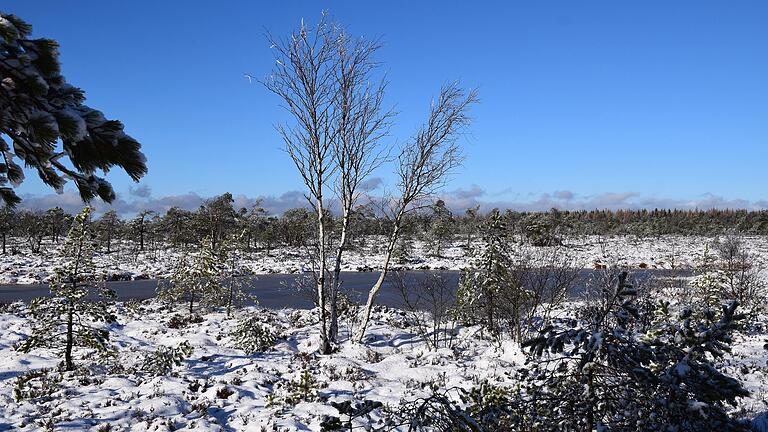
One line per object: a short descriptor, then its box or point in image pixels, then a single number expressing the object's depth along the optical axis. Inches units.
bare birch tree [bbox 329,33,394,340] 470.0
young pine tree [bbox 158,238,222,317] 716.0
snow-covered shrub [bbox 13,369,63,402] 323.6
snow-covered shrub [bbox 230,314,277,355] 500.3
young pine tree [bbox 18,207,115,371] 404.8
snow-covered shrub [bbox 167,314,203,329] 633.0
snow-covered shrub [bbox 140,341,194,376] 398.3
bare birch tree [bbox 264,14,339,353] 459.8
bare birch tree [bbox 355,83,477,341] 506.0
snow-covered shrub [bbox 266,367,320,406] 324.5
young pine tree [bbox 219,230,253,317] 733.9
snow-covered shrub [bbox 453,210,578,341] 531.5
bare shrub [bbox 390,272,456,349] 538.3
